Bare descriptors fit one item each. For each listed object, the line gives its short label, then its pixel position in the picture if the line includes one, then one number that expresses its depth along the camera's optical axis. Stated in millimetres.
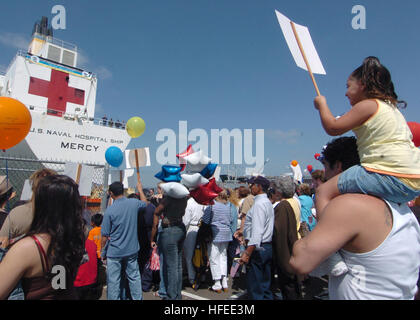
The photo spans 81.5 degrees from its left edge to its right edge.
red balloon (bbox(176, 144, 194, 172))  3645
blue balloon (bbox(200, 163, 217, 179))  3590
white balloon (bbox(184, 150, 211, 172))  3478
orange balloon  2861
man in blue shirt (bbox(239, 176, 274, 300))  3207
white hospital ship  13570
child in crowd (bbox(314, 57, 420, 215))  1051
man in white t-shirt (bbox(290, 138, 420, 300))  1014
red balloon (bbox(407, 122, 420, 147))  3481
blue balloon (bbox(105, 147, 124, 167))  5125
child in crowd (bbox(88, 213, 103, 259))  4227
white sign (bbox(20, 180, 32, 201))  3269
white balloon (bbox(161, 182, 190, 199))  3369
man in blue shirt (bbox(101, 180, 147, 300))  3361
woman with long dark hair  1296
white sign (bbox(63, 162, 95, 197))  3857
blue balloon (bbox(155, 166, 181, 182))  3508
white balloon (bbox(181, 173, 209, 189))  3449
